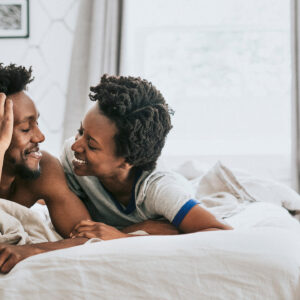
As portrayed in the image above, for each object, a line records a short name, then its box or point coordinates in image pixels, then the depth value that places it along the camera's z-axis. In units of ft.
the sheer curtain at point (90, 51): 10.62
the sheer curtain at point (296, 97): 9.76
